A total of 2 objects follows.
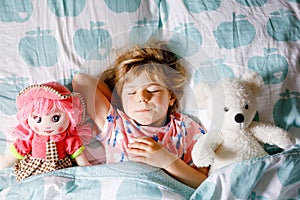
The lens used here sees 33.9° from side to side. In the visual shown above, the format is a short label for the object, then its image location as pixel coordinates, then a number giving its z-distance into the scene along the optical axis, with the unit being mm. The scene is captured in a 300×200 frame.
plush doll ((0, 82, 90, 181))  1168
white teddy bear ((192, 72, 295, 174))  1151
